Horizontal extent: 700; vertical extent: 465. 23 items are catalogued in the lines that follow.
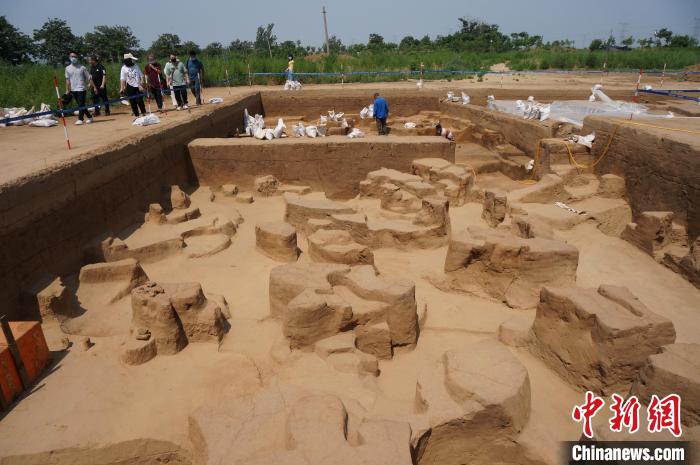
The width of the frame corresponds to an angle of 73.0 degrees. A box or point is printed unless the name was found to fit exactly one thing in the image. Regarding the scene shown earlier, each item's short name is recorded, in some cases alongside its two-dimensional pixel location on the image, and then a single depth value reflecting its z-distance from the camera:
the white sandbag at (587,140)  8.33
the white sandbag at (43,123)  8.29
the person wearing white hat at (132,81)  9.02
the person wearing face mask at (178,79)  10.25
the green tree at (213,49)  36.16
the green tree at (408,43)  39.49
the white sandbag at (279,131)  9.02
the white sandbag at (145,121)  8.09
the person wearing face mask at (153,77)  9.82
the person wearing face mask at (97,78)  9.20
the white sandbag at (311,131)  9.30
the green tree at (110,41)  32.94
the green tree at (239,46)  40.17
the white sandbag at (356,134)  9.52
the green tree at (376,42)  40.44
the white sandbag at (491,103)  12.90
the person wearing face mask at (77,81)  8.68
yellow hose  7.27
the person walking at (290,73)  16.55
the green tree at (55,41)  30.95
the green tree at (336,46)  42.55
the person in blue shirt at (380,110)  11.59
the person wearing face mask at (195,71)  10.91
